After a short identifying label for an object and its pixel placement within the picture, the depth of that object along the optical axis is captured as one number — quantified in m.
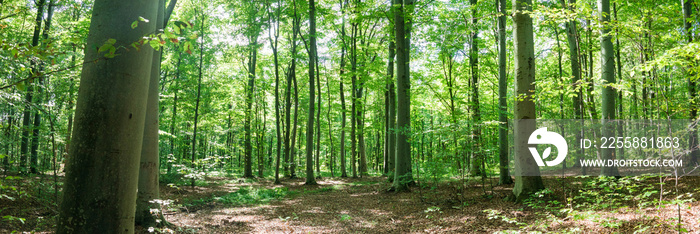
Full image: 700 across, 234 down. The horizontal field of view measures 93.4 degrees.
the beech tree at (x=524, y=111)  6.95
